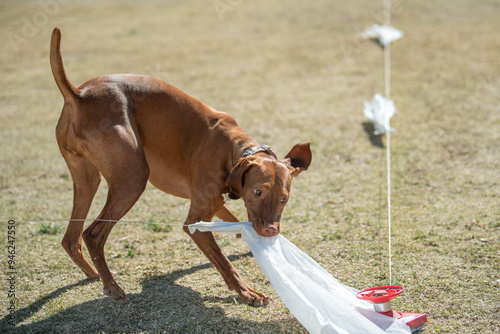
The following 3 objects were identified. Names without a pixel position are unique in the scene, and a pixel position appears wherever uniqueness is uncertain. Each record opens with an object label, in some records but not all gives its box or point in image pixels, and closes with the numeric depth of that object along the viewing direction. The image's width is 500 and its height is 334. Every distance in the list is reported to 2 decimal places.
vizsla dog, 3.64
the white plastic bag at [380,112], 7.36
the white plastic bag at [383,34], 11.86
